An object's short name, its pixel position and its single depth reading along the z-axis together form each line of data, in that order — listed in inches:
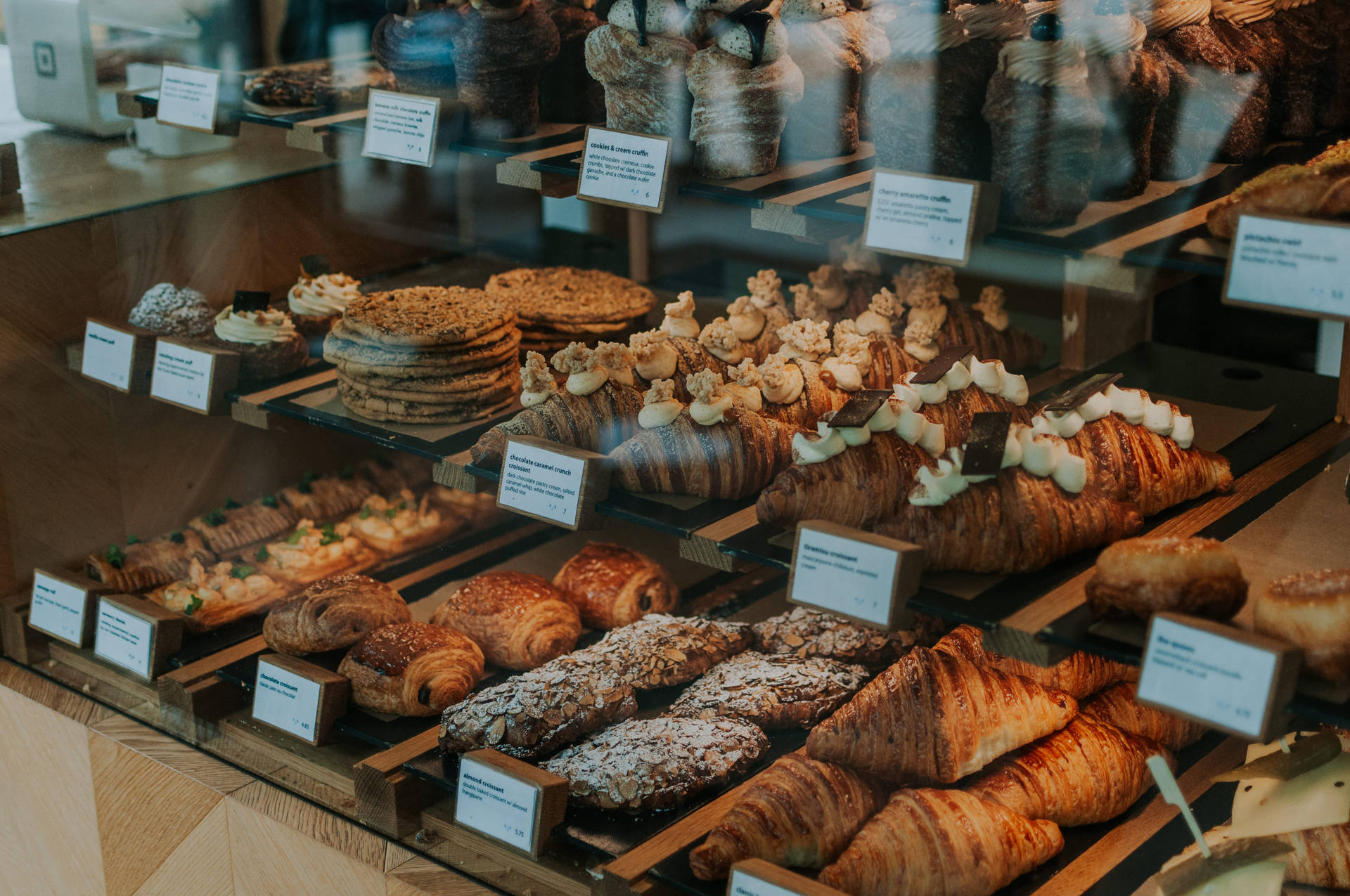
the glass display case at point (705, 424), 63.5
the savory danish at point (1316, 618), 53.2
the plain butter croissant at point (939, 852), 66.5
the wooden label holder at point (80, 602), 103.2
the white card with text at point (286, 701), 89.4
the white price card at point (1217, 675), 52.0
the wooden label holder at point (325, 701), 88.4
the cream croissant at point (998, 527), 63.9
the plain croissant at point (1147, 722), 76.8
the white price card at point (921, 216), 62.1
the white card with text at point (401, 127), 84.2
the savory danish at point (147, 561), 107.2
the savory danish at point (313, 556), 110.7
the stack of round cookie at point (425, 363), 90.3
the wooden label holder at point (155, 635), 98.9
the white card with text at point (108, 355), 101.1
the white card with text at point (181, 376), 97.6
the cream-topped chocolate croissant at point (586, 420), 79.9
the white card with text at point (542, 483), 75.2
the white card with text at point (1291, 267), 52.3
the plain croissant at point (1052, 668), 75.4
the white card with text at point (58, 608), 103.5
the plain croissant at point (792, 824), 69.3
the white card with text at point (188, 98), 97.2
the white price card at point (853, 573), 61.5
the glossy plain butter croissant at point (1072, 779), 70.8
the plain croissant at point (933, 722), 71.1
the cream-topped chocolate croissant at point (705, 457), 75.2
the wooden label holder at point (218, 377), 97.0
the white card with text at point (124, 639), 99.5
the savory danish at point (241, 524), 114.1
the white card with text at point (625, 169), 73.4
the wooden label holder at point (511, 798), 74.4
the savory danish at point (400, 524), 114.4
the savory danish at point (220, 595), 103.8
